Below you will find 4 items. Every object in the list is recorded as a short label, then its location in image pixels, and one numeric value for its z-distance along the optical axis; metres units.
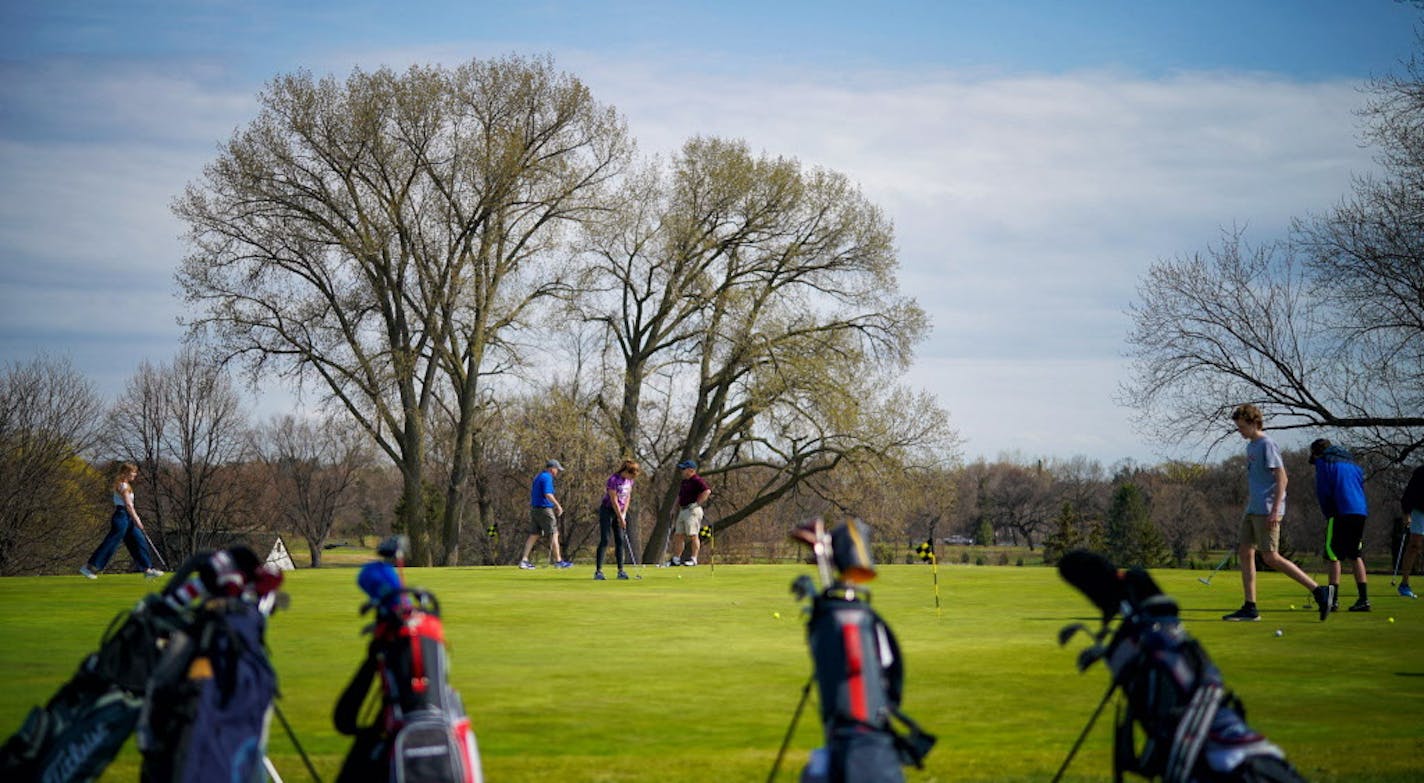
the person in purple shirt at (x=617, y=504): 24.83
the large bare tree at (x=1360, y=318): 40.31
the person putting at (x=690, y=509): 30.10
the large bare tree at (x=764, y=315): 52.69
